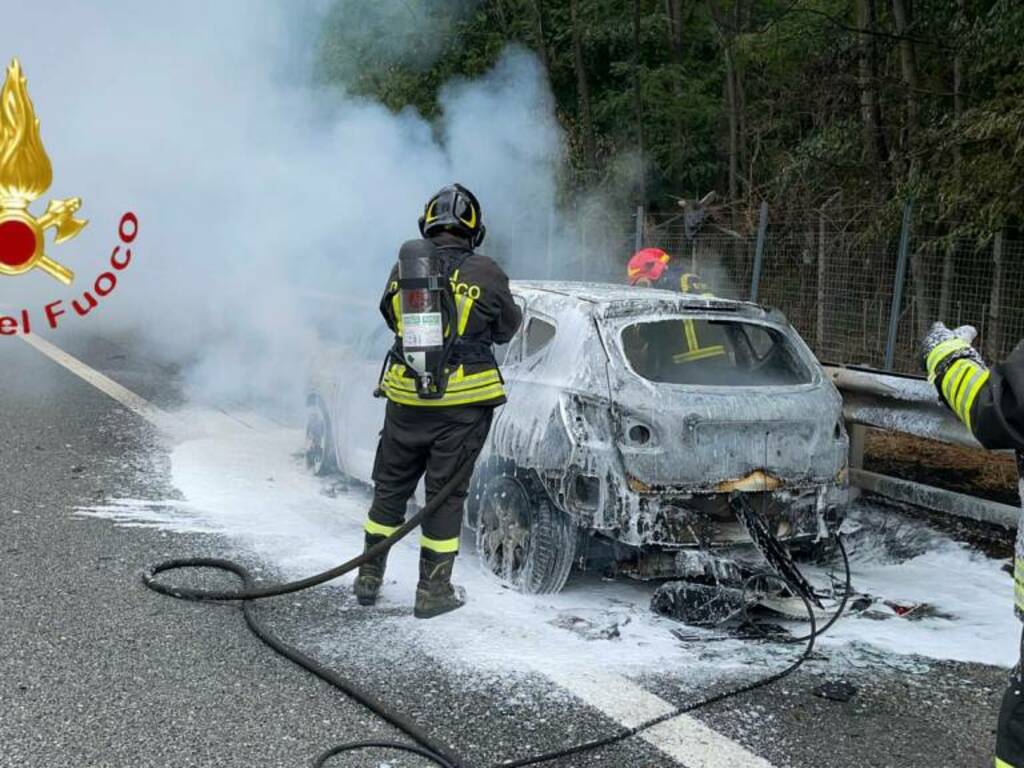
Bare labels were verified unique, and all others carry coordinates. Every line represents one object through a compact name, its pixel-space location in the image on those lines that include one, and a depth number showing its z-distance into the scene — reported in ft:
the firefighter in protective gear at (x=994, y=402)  8.00
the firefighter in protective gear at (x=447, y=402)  15.12
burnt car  15.07
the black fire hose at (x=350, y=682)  10.90
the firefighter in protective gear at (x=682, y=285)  17.13
